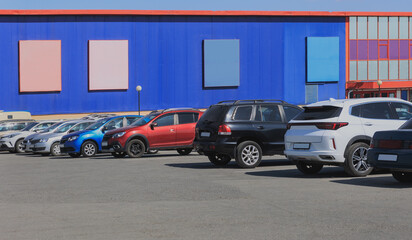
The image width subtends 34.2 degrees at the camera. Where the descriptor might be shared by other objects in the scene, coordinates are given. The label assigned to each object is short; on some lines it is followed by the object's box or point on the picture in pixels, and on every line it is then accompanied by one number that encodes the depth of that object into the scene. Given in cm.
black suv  1650
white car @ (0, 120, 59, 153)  3046
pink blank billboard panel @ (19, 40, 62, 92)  5769
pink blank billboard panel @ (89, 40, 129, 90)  5888
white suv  1312
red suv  2214
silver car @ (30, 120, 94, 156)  2641
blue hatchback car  2441
